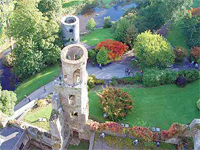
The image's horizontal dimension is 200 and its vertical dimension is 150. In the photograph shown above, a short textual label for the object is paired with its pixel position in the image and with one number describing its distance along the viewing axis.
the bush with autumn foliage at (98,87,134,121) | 31.60
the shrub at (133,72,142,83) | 38.69
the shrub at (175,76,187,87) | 36.69
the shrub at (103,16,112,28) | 56.28
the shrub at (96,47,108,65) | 41.16
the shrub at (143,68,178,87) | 36.53
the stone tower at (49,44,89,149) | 25.02
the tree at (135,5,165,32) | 48.34
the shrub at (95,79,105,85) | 38.50
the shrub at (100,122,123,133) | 28.66
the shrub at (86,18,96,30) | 53.01
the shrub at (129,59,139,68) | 42.75
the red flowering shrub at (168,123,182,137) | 27.77
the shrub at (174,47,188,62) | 41.47
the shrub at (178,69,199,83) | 37.22
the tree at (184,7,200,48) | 43.91
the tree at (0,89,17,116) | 32.31
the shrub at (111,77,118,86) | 38.34
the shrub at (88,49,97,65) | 43.26
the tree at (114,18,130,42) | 45.88
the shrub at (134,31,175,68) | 38.00
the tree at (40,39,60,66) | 42.66
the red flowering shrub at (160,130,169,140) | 28.33
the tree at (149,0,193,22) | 42.78
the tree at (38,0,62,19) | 46.34
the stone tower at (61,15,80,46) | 43.19
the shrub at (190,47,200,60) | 41.09
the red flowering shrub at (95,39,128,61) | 41.78
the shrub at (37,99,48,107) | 35.28
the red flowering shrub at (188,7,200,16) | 46.62
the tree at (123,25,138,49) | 44.72
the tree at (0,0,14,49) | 44.75
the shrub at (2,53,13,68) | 47.47
